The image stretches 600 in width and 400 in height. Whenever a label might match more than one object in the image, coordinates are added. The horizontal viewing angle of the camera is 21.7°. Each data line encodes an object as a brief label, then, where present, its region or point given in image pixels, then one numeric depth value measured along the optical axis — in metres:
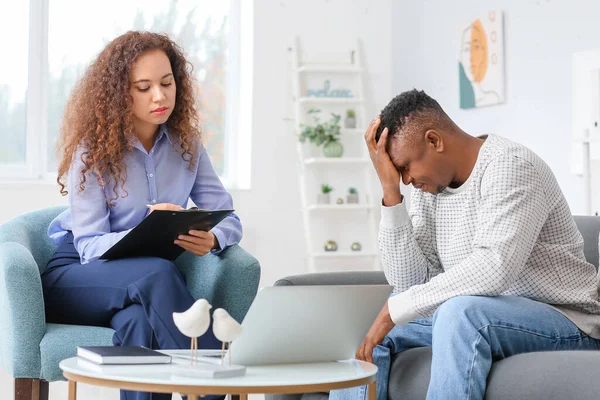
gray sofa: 2.93
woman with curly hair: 4.12
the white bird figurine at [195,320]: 2.65
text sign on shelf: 9.13
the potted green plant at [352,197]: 9.08
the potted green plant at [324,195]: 8.98
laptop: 2.85
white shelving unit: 8.96
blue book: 2.78
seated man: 3.09
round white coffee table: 2.51
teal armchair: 3.98
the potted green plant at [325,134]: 8.81
